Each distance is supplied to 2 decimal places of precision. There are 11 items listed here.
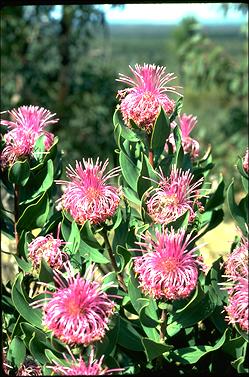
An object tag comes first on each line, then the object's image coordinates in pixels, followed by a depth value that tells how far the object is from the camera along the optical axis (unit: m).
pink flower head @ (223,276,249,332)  0.76
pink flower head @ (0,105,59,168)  0.91
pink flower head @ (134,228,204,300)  0.75
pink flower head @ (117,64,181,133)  0.84
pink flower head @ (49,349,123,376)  0.73
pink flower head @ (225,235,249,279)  0.79
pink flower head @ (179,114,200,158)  1.00
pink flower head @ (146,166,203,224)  0.80
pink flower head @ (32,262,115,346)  0.71
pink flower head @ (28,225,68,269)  0.80
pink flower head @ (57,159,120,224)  0.82
